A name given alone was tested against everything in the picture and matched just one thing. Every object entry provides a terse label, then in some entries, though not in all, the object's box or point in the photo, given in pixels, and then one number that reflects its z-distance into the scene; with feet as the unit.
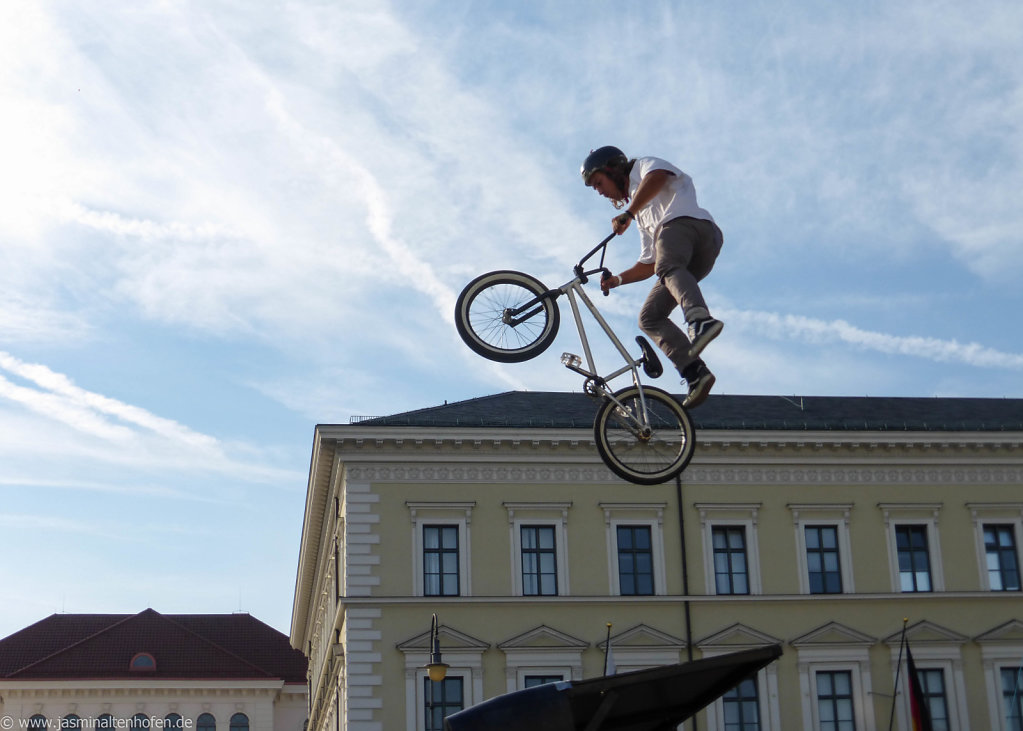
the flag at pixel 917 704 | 106.32
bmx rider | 31.19
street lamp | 80.53
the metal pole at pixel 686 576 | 112.78
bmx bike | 32.89
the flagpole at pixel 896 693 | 110.64
